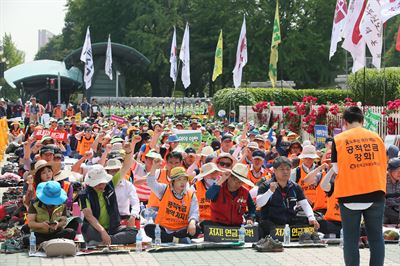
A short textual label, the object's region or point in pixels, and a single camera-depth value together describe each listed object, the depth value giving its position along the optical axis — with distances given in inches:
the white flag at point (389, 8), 786.2
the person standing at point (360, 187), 297.7
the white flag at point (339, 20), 933.8
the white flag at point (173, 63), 1529.3
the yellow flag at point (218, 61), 1369.8
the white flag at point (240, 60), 1233.7
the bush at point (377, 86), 1231.5
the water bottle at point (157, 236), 416.3
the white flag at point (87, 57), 1594.7
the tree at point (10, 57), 4018.2
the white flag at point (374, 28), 788.0
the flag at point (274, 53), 1175.6
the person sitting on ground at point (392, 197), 475.8
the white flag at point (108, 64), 1697.7
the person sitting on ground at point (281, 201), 423.8
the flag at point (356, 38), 809.5
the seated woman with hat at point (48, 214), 399.9
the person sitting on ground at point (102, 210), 405.4
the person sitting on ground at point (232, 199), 420.5
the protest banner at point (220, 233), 420.8
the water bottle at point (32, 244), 390.9
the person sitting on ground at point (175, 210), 422.6
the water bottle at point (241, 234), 419.5
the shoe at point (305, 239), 426.3
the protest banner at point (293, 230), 433.4
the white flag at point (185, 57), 1468.9
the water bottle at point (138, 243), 404.7
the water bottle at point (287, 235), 425.1
